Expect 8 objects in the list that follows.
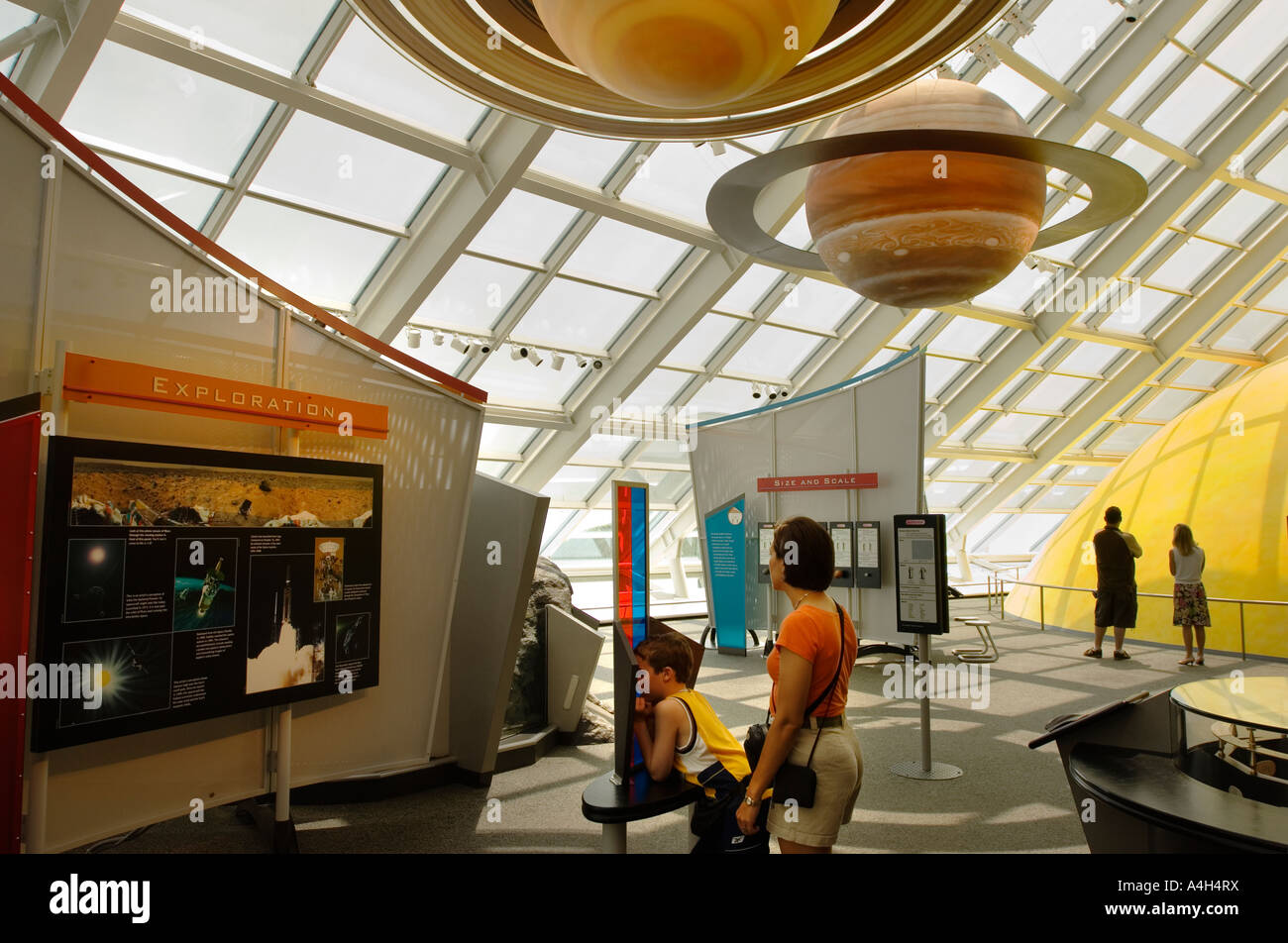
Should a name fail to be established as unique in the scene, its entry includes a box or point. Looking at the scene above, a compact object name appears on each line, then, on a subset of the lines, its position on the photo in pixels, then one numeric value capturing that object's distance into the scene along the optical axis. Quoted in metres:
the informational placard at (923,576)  6.80
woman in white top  11.34
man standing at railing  11.73
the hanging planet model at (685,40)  1.92
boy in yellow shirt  3.38
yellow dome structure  12.35
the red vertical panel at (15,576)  3.43
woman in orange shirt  3.04
